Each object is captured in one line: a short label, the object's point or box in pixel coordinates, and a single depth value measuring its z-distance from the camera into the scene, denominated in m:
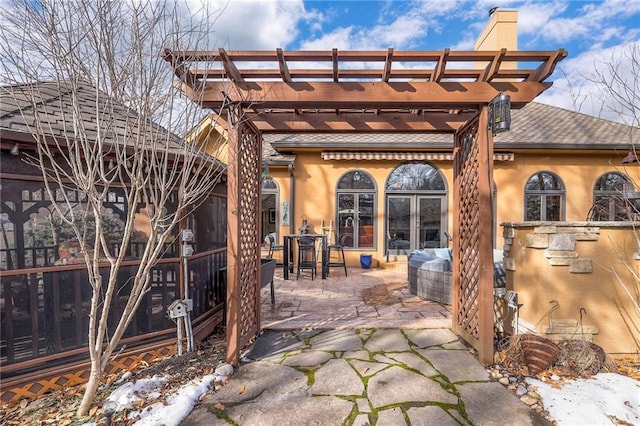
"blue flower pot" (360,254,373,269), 8.05
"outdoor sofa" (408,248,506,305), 4.95
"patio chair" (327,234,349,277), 7.41
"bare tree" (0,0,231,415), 2.15
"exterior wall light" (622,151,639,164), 3.92
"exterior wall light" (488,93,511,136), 2.70
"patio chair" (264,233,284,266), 7.92
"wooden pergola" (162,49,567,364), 2.68
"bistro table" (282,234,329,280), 6.76
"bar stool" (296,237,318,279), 6.90
